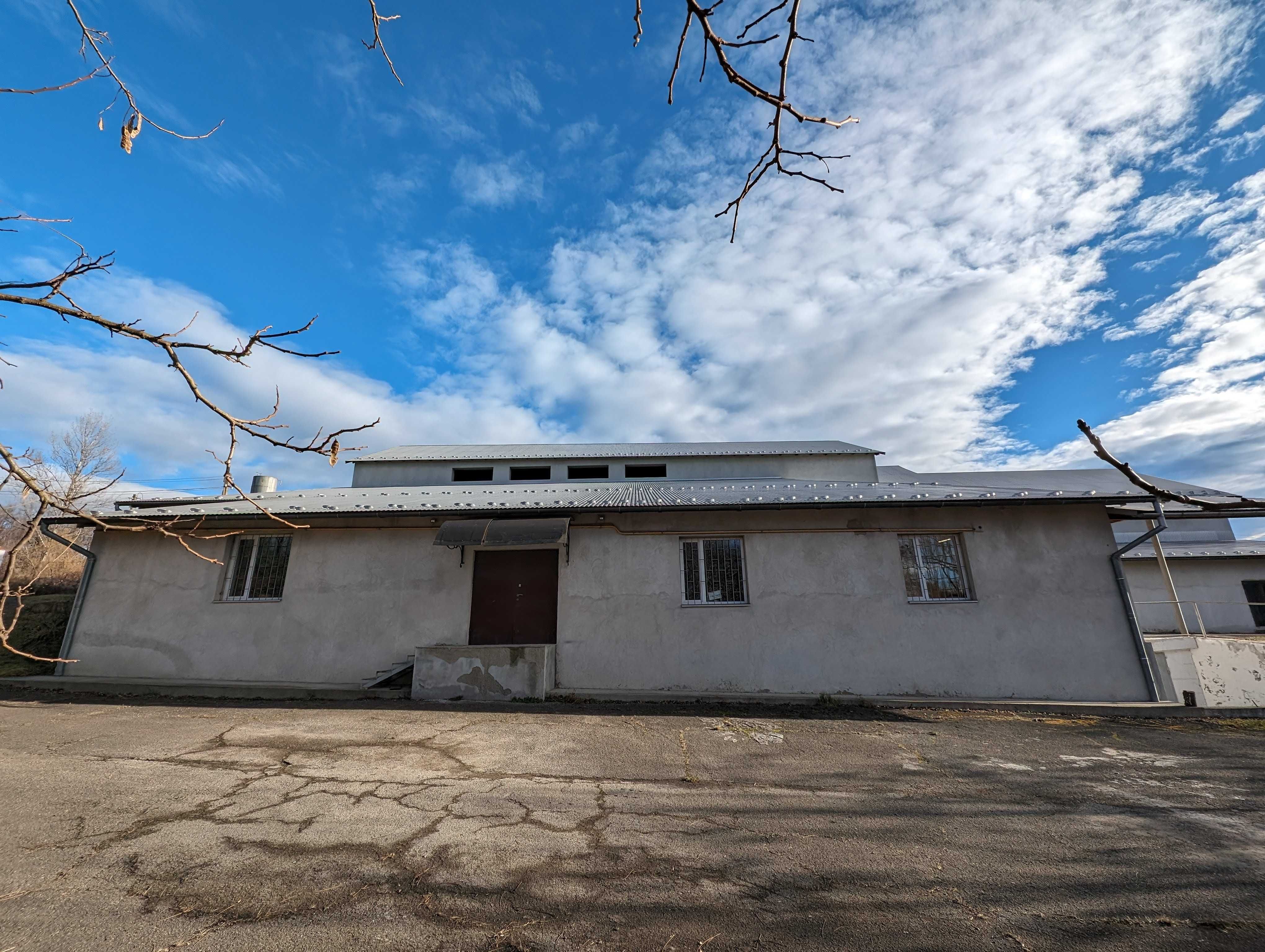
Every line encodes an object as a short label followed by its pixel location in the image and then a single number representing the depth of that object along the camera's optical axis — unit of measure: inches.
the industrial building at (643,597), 338.6
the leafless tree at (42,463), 74.3
